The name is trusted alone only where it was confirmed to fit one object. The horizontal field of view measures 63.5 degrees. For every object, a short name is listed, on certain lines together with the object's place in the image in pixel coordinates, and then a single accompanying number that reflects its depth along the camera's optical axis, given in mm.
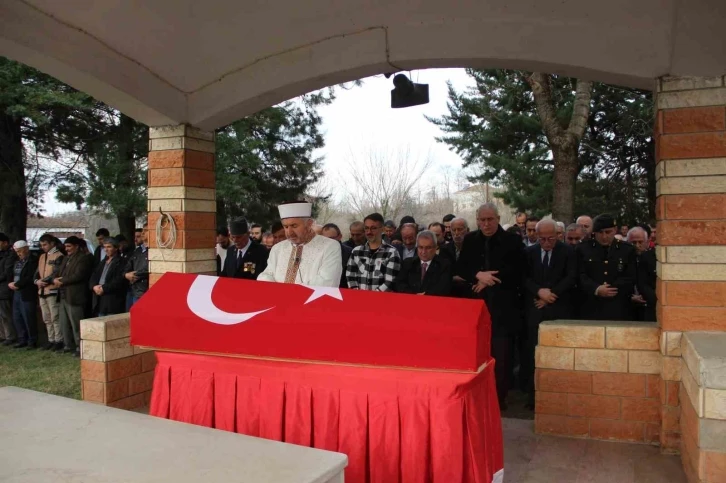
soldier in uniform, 4855
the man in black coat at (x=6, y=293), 8812
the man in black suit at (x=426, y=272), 4625
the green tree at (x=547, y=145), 14469
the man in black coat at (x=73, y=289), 7848
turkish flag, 2660
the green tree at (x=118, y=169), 11211
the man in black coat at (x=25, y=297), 8547
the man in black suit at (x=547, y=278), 4867
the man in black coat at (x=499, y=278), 4824
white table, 1799
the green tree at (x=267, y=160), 12703
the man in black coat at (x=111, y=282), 7441
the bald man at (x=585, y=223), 6332
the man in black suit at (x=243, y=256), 6023
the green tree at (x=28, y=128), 10391
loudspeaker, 4672
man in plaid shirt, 4684
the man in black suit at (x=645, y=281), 5012
